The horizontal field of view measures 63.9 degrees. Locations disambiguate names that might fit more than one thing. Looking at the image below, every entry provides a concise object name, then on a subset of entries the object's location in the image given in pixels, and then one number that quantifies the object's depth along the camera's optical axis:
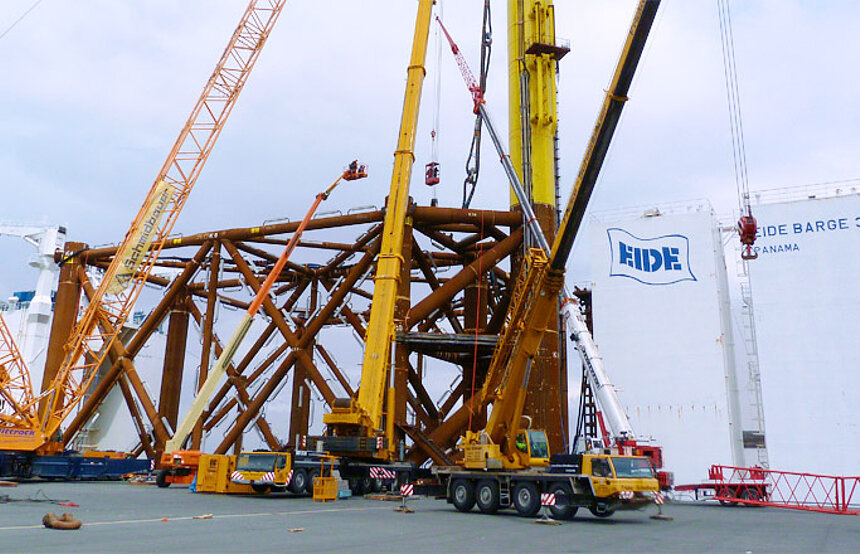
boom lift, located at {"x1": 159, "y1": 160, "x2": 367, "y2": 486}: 36.50
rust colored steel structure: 42.78
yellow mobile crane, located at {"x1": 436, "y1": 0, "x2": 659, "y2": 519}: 21.16
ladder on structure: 42.38
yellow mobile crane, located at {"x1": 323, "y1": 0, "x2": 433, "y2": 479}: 32.34
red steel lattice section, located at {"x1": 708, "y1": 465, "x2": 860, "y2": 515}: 33.94
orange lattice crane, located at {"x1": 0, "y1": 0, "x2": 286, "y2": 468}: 48.44
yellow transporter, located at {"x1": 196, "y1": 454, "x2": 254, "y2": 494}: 31.11
